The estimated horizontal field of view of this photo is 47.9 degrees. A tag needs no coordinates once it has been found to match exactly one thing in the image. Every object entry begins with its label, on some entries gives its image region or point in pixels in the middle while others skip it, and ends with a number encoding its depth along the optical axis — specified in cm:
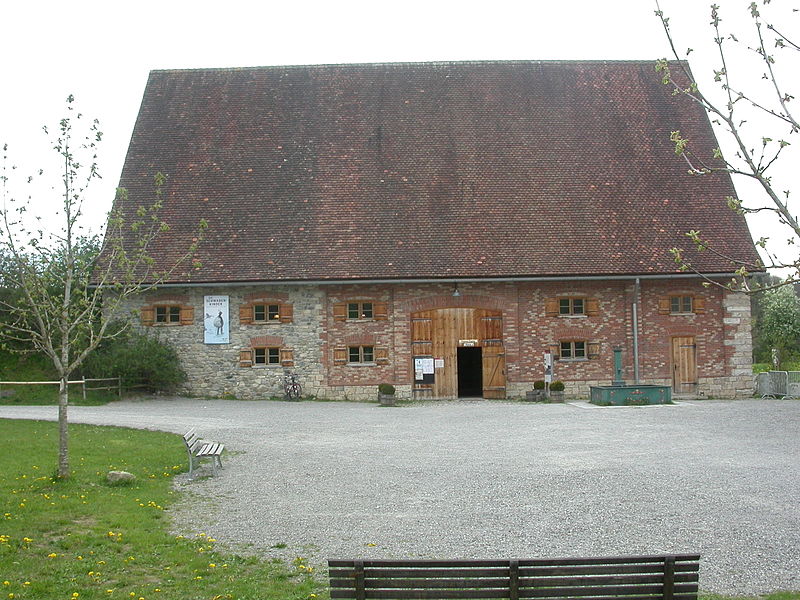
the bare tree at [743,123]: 584
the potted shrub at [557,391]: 2798
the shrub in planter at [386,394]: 2795
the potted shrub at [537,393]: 2830
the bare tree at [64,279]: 1308
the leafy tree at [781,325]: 4669
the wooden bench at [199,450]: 1450
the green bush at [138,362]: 2825
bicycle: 2886
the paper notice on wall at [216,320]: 2919
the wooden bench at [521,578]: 644
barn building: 2877
